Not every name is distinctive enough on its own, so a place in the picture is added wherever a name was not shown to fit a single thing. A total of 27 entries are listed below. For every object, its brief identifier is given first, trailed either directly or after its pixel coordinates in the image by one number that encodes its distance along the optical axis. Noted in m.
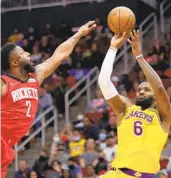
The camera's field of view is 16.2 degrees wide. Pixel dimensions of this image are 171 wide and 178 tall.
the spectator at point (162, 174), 10.34
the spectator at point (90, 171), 11.97
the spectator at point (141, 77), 14.52
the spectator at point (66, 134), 13.91
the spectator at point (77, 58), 16.98
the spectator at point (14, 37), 19.61
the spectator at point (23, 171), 12.94
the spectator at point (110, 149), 12.41
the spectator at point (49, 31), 19.18
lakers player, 5.89
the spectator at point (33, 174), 12.30
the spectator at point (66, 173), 11.91
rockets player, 5.59
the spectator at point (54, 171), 12.26
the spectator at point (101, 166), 11.79
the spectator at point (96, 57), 16.73
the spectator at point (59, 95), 15.87
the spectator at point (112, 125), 13.27
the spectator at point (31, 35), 19.33
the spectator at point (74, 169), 12.01
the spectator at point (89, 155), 12.57
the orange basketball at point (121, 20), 6.45
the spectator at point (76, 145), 13.24
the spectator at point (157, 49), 15.79
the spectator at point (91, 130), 13.61
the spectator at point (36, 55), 17.78
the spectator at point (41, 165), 12.76
